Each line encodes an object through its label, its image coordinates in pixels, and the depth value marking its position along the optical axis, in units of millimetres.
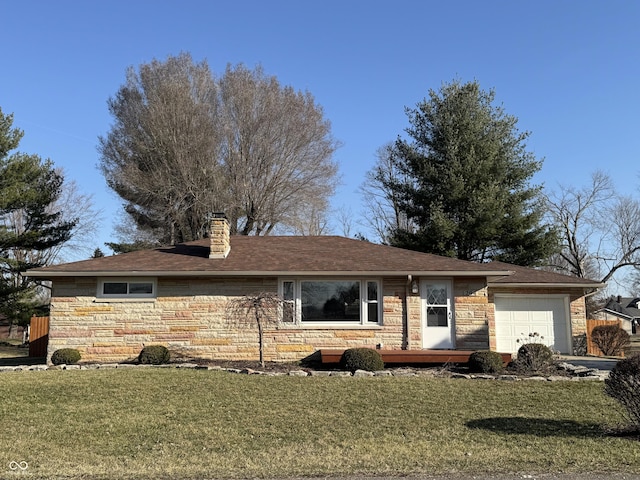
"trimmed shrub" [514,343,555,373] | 12570
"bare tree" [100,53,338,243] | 27328
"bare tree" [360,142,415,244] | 31538
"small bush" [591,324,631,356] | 19719
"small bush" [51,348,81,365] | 13805
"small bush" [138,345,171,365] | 13722
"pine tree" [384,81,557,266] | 26188
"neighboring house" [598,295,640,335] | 61369
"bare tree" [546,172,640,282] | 37219
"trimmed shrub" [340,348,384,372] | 12789
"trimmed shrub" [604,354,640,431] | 6766
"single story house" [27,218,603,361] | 14602
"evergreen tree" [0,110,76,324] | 25219
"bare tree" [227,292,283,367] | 13406
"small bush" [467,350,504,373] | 12484
